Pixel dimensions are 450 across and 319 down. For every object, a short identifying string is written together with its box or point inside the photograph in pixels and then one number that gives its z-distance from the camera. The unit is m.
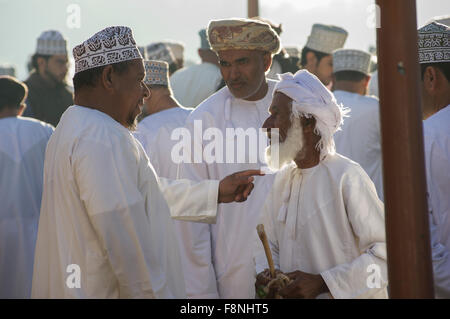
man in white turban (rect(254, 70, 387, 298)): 3.77
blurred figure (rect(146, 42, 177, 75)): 8.38
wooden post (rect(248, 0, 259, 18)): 8.50
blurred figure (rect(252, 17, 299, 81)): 7.34
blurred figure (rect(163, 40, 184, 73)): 9.61
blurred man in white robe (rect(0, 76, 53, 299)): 5.69
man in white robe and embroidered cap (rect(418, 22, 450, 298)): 4.16
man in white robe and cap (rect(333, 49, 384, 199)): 6.96
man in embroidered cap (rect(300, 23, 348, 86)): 8.41
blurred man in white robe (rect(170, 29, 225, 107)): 8.23
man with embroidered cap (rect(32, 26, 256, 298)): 3.32
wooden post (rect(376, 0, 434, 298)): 2.80
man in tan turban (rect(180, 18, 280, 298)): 5.19
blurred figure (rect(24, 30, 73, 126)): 7.99
